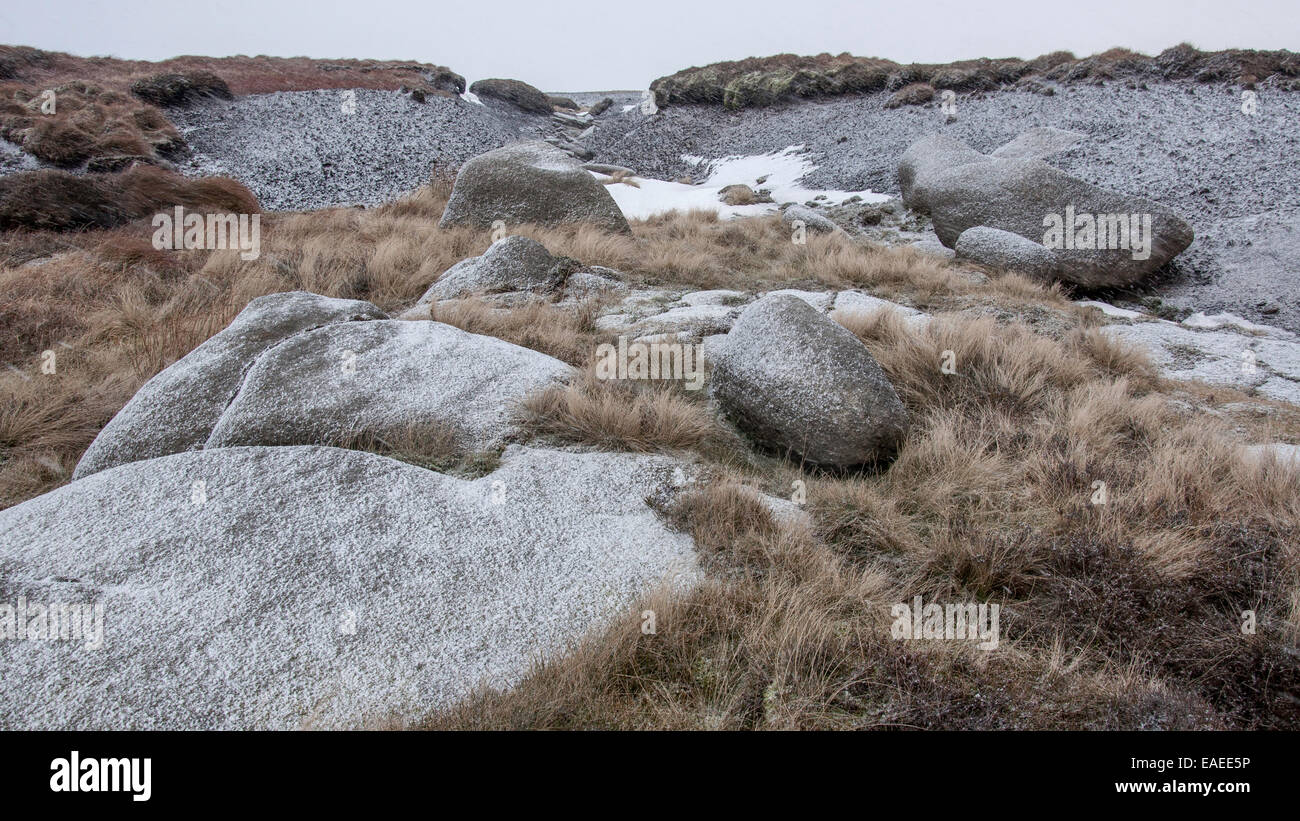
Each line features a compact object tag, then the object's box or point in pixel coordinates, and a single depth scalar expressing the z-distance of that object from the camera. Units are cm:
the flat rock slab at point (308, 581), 175
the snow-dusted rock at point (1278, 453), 317
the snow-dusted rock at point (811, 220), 1050
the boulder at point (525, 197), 941
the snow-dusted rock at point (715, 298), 668
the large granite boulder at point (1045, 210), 802
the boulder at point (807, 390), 340
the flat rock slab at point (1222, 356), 512
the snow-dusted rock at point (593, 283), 665
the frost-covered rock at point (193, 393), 323
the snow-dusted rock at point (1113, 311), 695
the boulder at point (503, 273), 650
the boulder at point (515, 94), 2997
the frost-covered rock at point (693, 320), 538
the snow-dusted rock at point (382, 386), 321
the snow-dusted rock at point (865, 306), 570
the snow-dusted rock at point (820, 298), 646
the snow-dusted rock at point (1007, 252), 783
